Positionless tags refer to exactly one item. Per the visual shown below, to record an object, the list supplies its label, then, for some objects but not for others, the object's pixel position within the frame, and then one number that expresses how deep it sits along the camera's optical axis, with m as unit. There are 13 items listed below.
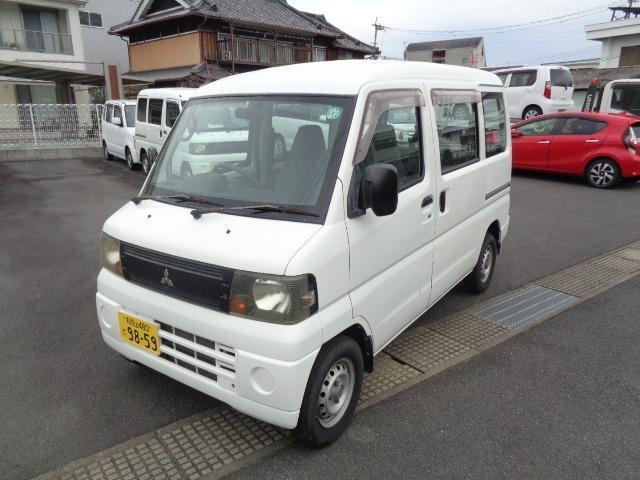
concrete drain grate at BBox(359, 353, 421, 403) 3.11
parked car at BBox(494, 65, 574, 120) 14.43
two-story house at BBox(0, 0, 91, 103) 21.08
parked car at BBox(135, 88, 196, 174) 10.19
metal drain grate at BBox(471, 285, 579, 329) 4.21
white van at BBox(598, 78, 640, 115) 14.73
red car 9.59
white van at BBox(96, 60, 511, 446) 2.23
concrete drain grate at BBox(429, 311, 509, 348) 3.83
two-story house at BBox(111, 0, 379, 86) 22.25
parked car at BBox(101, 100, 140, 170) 12.52
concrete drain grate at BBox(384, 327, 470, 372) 3.49
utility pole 46.75
